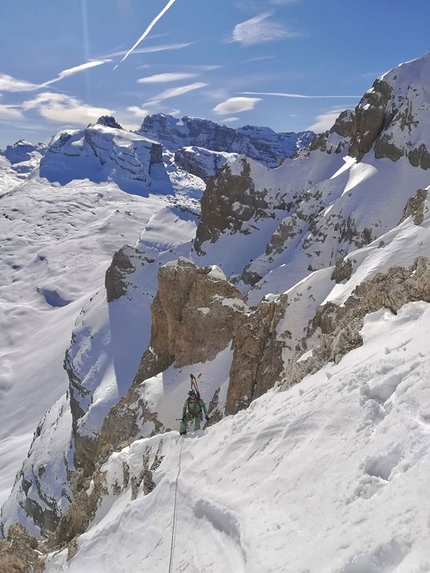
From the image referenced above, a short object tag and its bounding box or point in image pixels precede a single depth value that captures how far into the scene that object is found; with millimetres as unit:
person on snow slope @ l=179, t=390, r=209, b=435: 16000
